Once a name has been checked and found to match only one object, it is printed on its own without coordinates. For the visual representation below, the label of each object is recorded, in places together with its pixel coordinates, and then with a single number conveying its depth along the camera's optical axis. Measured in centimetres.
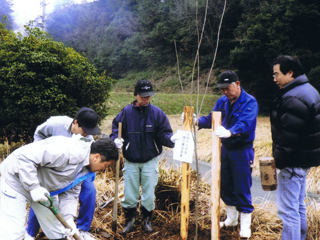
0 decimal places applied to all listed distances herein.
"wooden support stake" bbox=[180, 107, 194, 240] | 300
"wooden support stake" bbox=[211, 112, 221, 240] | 277
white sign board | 295
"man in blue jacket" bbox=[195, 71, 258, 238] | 296
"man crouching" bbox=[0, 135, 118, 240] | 207
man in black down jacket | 241
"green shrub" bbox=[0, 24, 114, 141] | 536
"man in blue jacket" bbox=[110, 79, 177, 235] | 325
